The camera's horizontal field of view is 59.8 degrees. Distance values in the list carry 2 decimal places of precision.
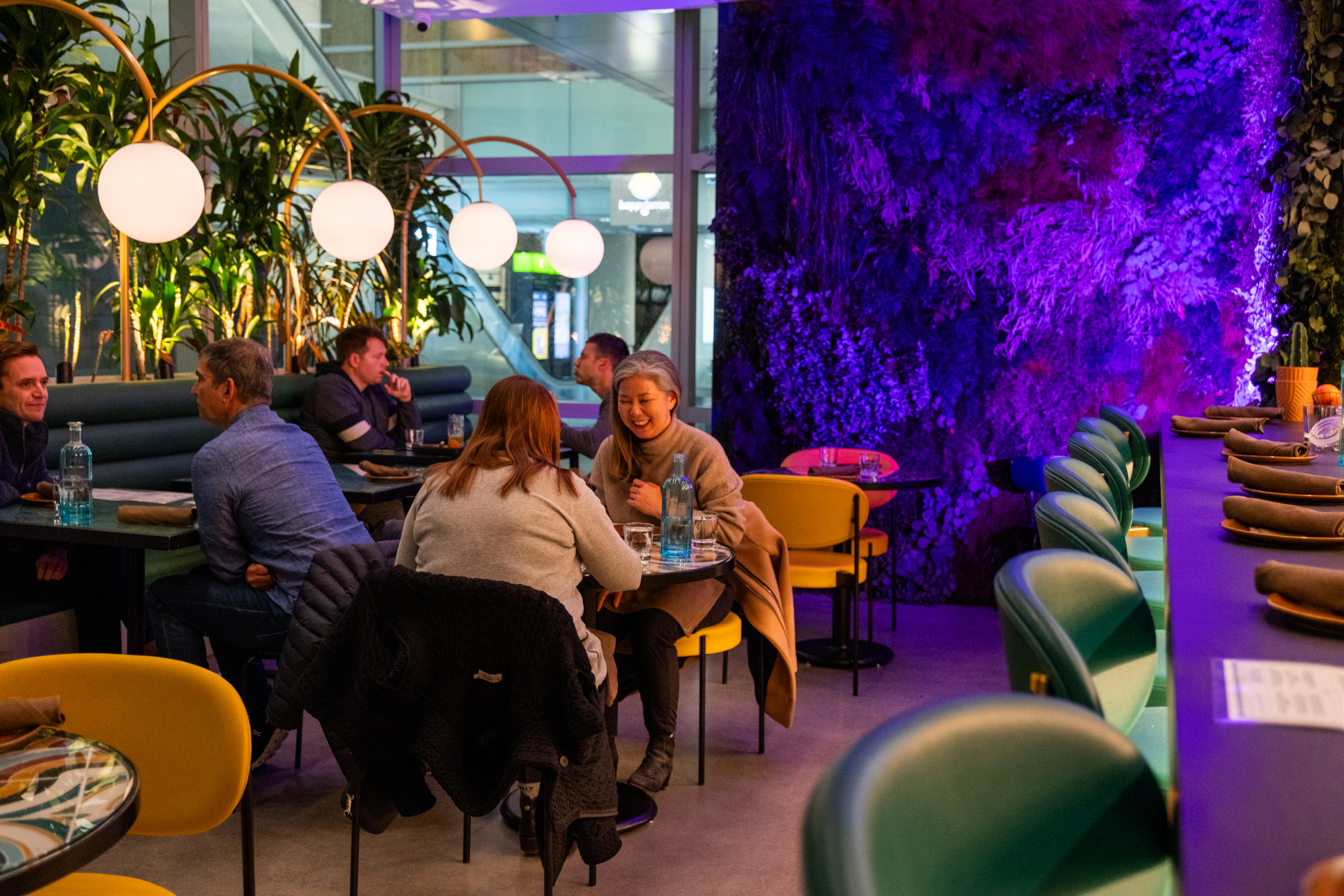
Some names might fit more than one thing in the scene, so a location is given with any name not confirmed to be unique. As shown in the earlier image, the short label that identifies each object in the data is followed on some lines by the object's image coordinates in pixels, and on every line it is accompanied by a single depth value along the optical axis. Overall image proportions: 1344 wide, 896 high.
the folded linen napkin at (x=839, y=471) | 5.38
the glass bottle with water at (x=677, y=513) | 3.46
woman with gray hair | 3.72
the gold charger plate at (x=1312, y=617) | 1.65
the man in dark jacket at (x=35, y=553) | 4.16
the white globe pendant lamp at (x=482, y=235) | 6.75
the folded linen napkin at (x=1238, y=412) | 5.05
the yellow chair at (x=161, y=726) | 1.97
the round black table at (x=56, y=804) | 1.38
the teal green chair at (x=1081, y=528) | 2.24
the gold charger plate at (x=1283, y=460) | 3.38
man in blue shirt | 3.60
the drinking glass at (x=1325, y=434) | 3.75
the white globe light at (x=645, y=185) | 8.38
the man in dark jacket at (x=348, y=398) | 5.94
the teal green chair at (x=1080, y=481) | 2.96
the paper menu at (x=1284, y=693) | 1.29
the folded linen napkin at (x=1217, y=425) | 4.55
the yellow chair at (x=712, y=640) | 3.80
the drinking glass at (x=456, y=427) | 6.40
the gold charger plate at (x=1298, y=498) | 2.61
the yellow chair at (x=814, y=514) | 4.79
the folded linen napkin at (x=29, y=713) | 1.75
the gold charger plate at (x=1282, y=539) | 2.25
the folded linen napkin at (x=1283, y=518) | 2.25
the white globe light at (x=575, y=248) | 7.31
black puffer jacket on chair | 2.54
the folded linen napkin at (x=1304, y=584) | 1.69
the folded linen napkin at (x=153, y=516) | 3.72
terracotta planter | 4.96
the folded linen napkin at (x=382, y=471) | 4.93
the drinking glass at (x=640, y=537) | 3.37
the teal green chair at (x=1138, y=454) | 4.69
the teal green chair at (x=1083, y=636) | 1.53
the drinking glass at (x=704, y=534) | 3.50
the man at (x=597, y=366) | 5.89
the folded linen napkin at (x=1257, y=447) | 3.41
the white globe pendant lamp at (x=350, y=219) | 5.50
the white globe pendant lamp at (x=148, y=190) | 4.54
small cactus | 5.43
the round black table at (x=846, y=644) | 5.23
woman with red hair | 2.84
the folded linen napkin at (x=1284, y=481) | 2.62
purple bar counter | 0.94
